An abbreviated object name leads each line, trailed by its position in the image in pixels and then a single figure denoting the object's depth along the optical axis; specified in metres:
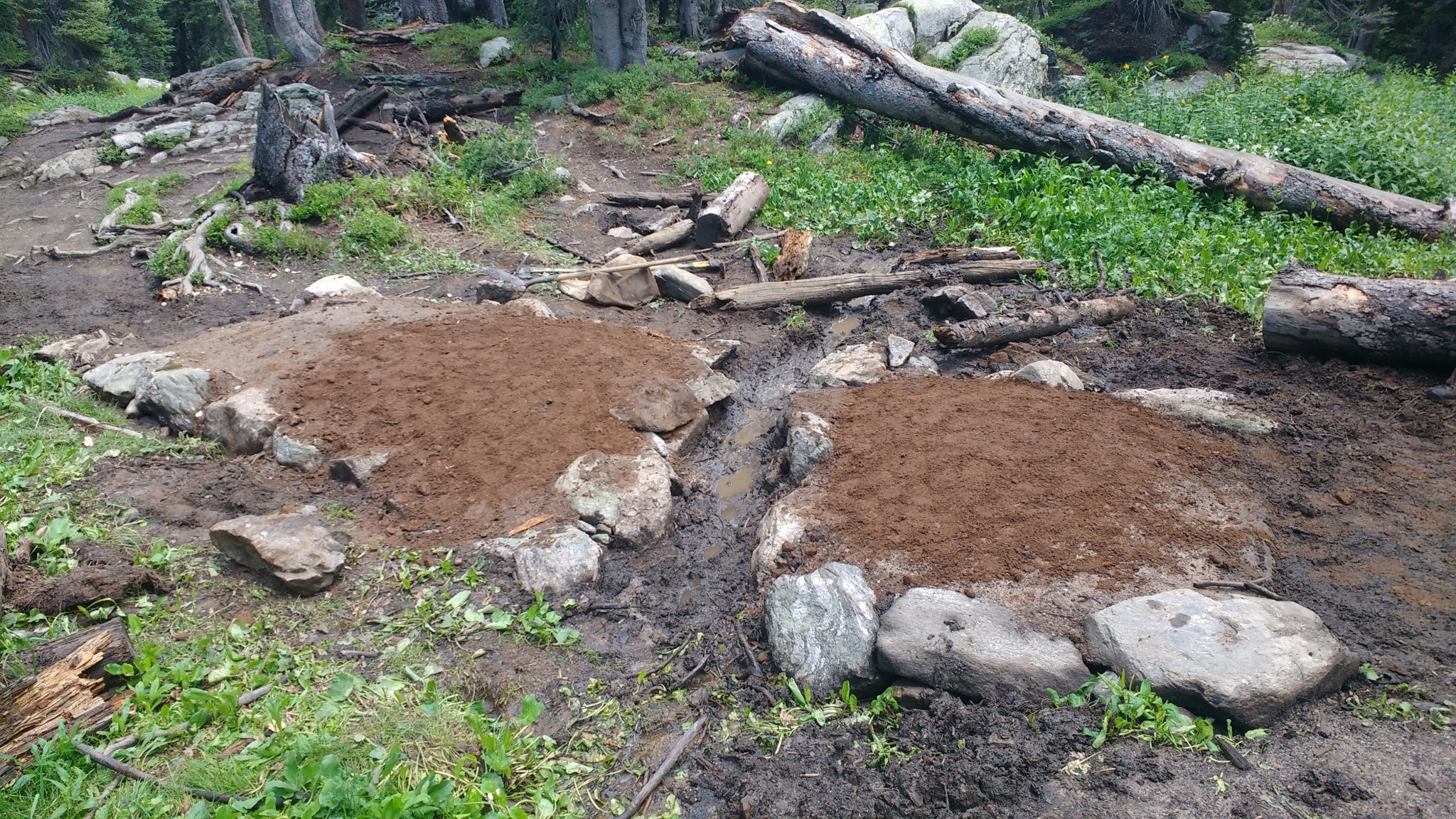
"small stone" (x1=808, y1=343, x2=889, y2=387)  6.17
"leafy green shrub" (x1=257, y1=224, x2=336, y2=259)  8.14
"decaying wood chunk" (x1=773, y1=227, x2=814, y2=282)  8.04
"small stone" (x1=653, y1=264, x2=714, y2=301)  7.79
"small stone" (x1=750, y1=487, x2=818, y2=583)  4.23
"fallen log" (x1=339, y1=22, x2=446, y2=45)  16.41
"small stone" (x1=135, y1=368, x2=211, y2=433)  5.39
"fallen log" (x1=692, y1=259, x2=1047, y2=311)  7.55
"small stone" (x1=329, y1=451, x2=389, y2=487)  4.84
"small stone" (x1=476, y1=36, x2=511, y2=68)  15.01
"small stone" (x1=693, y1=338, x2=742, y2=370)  6.52
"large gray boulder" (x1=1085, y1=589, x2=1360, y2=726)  2.98
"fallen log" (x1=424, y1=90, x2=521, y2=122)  12.30
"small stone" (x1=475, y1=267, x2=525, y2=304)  7.36
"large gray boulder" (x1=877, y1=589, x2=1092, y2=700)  3.24
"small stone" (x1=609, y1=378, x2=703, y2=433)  5.42
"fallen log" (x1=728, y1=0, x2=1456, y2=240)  8.67
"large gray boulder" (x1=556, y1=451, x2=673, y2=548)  4.63
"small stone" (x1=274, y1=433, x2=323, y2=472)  5.00
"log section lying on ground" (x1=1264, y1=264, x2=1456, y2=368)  5.26
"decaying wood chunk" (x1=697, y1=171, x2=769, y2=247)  8.79
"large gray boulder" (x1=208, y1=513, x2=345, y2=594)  3.96
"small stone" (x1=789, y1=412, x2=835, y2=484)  4.94
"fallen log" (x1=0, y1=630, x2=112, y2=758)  2.91
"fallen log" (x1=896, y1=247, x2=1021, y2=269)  7.81
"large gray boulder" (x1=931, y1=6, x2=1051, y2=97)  14.48
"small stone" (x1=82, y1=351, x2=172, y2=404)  5.70
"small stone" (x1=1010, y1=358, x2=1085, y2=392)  5.62
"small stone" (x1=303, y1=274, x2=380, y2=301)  7.31
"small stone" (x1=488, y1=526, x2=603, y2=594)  4.20
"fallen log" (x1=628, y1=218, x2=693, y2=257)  8.72
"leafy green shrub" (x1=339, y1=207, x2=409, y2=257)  8.38
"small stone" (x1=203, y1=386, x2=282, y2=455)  5.13
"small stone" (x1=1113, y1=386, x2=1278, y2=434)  4.93
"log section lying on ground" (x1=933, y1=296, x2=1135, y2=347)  6.47
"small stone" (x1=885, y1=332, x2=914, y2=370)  6.37
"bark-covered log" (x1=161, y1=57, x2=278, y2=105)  14.23
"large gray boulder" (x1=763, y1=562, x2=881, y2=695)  3.53
